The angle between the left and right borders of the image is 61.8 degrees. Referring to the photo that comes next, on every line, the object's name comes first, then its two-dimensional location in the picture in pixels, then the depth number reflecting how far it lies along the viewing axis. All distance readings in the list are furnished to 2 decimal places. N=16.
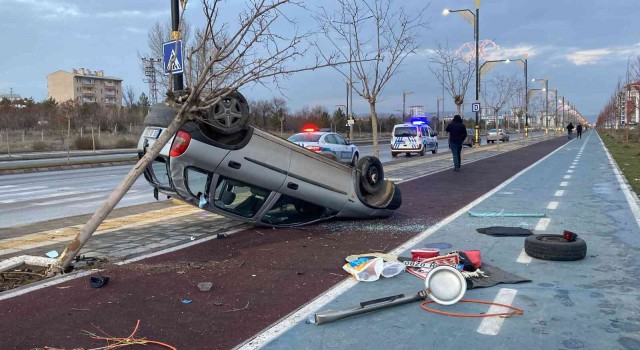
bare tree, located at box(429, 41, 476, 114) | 28.03
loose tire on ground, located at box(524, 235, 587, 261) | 6.08
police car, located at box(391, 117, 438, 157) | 30.50
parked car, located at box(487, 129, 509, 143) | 51.69
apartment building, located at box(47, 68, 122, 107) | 120.31
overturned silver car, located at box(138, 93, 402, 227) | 6.80
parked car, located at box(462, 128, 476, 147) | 43.16
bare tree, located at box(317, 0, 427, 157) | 15.15
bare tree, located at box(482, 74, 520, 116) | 43.21
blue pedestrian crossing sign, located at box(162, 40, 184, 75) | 7.85
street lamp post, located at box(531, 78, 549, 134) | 61.69
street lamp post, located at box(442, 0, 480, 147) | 29.12
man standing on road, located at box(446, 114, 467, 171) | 18.50
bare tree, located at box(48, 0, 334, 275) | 5.96
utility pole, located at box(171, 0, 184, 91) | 8.95
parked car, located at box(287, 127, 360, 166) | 21.03
